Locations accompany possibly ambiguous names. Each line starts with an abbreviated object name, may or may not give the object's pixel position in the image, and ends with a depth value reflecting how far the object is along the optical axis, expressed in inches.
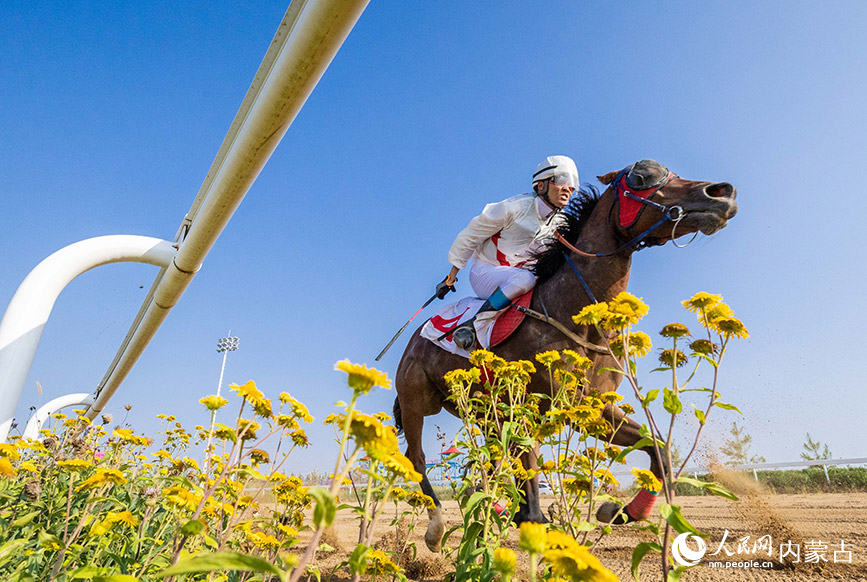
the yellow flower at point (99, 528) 63.8
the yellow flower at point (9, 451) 88.3
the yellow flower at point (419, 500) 90.3
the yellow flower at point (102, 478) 75.7
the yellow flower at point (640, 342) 78.5
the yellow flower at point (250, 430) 77.5
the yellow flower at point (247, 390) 63.1
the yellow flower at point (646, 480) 76.4
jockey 167.6
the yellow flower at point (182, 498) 65.2
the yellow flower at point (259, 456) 92.6
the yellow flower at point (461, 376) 98.2
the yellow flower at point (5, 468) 83.8
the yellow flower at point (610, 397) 106.5
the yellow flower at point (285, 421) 71.0
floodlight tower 1064.8
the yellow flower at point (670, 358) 68.7
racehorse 138.1
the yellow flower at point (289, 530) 83.7
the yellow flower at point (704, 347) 67.5
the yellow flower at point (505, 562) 38.0
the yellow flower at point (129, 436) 104.6
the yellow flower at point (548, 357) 98.8
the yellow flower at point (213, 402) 67.8
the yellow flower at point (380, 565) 75.6
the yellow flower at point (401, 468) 47.1
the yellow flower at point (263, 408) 68.0
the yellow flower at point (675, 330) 67.1
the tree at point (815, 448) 560.3
